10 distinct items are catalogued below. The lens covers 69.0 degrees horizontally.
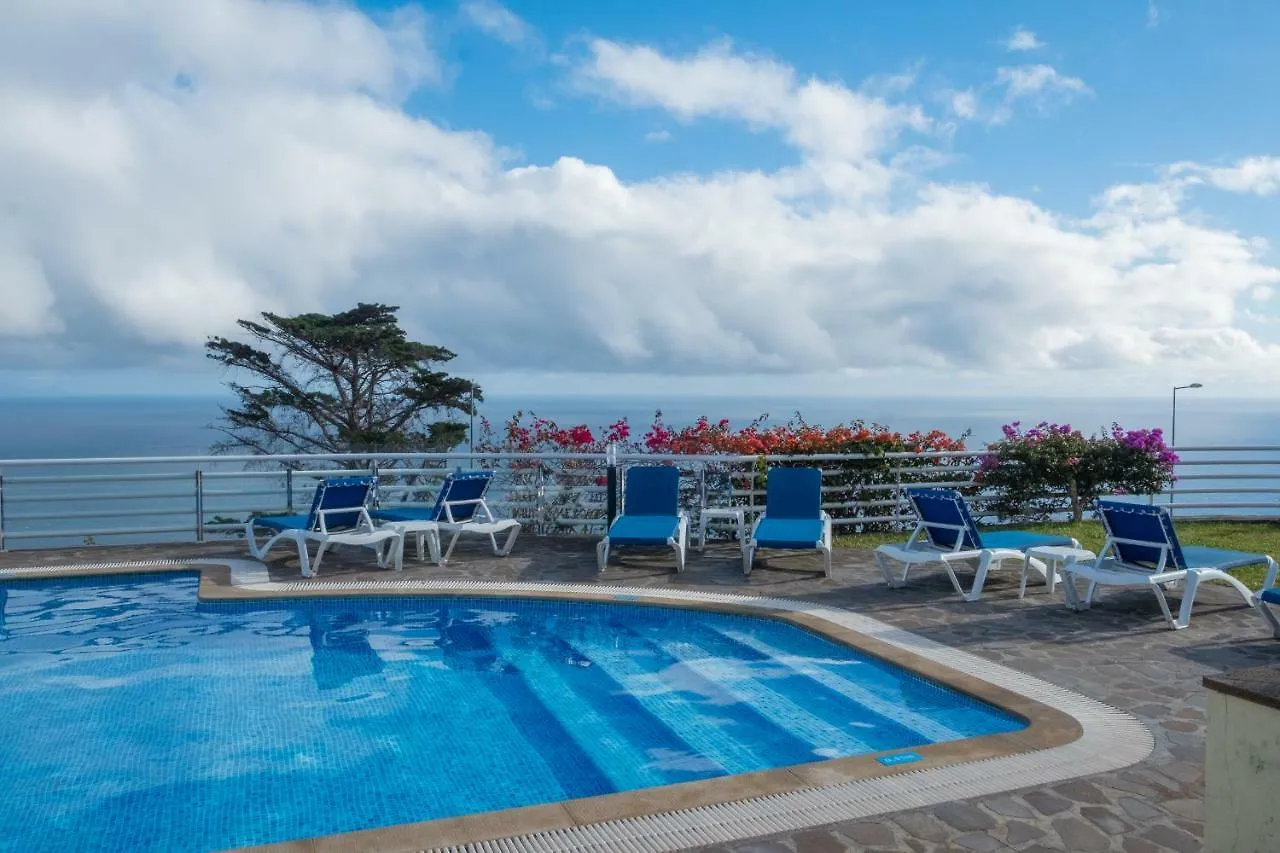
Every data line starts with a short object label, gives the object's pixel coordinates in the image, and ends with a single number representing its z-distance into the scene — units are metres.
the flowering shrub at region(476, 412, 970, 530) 11.42
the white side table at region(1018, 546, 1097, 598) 7.50
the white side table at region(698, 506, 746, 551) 9.42
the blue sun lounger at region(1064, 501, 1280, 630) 6.66
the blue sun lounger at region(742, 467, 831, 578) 9.09
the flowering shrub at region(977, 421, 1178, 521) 12.45
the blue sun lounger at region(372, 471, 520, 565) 9.49
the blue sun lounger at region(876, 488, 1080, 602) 7.71
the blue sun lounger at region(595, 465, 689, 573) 9.26
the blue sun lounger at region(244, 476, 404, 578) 8.77
